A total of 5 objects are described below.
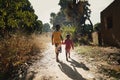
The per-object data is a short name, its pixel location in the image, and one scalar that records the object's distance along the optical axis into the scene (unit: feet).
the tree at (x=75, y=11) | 50.81
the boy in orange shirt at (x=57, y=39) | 16.38
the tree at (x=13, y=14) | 10.54
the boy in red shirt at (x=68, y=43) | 17.18
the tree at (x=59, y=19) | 123.20
